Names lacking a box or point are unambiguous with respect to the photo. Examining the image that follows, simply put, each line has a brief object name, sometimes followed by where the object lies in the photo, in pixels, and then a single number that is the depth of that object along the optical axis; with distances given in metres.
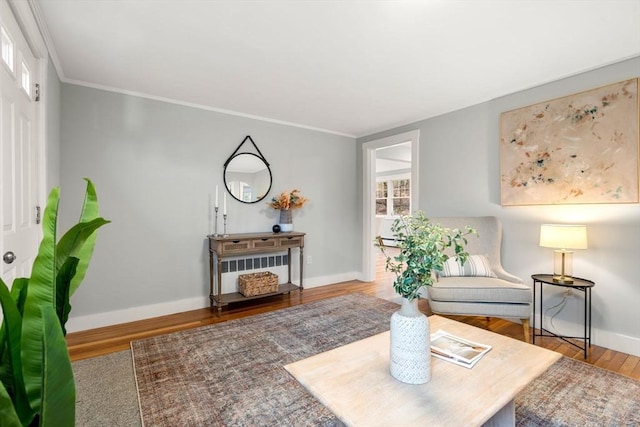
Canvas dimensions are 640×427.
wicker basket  3.49
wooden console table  3.27
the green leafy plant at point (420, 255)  1.23
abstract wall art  2.35
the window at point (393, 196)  8.38
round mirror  3.68
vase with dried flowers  3.91
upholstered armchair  2.52
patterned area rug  1.64
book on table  1.43
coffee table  1.08
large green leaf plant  0.64
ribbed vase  1.25
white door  1.46
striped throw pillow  2.90
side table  2.37
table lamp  2.37
